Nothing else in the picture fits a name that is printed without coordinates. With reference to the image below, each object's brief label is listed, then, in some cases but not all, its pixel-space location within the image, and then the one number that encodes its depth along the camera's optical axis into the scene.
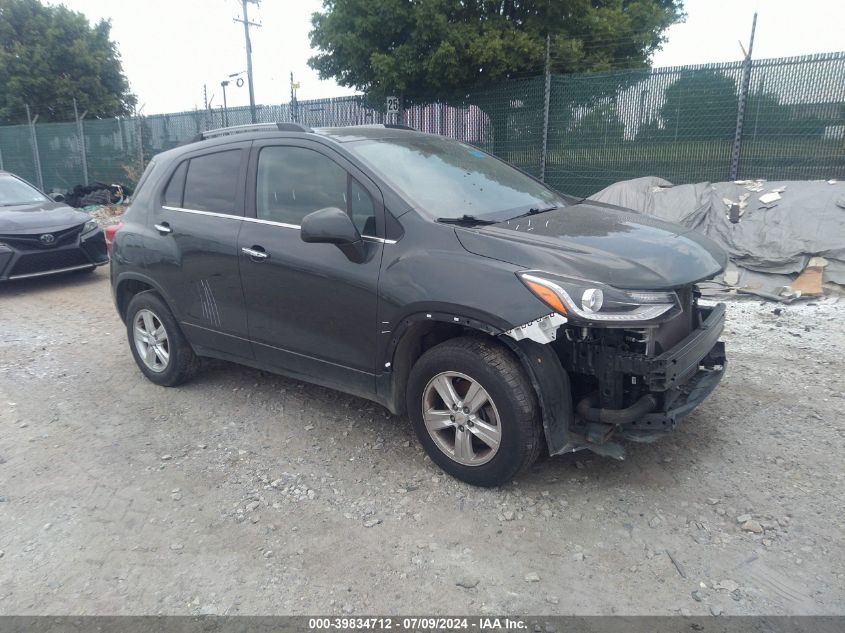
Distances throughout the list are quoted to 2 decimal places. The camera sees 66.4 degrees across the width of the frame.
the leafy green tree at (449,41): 11.32
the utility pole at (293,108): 13.90
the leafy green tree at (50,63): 26.45
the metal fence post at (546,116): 10.21
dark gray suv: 3.07
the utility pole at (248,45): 29.08
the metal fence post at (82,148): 18.67
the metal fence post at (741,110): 8.68
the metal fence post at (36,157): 20.22
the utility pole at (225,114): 15.82
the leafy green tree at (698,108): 8.97
